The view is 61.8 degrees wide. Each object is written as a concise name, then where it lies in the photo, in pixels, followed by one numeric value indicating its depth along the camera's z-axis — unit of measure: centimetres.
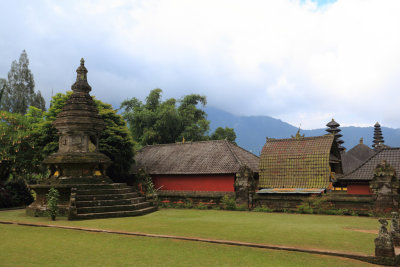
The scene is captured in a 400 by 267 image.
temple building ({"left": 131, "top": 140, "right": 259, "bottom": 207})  2094
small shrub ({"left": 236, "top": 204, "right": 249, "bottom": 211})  1964
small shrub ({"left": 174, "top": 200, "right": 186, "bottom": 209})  2139
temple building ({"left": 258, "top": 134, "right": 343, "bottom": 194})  2031
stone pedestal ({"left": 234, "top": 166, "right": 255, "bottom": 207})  1975
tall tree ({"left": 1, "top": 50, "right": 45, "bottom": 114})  4541
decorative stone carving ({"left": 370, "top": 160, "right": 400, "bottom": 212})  1606
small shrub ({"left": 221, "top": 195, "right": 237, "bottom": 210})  2000
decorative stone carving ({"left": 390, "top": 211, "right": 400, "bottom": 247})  869
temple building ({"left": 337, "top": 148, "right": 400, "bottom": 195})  1853
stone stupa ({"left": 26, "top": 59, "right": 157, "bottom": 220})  1588
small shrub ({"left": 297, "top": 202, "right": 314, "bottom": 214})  1798
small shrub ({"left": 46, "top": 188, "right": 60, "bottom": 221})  1465
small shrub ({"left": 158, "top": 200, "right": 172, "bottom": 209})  2170
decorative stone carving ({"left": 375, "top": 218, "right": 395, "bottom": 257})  742
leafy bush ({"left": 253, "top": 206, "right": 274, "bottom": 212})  1891
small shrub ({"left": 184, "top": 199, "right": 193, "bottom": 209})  2114
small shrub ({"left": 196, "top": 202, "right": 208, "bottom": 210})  2059
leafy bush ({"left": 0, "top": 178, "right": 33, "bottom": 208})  2052
